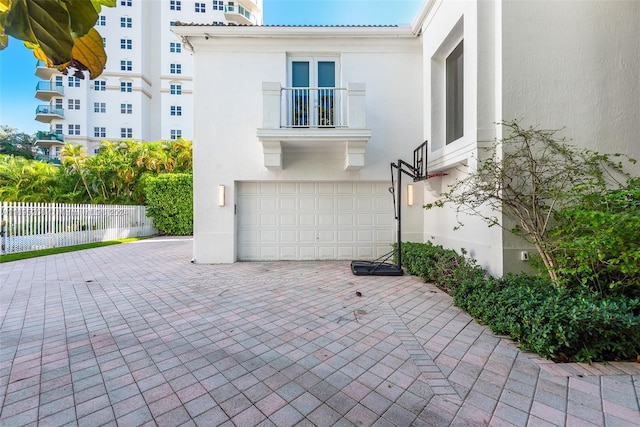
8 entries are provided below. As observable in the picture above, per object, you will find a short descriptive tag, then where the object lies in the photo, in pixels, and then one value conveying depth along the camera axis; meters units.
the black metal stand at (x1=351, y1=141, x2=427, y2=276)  6.39
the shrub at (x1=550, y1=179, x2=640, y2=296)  3.20
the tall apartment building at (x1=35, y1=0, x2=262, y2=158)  27.28
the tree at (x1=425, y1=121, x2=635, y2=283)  4.32
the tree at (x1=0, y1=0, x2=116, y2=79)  0.69
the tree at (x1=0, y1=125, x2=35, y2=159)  29.58
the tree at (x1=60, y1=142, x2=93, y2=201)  14.92
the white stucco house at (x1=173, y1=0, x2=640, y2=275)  6.71
